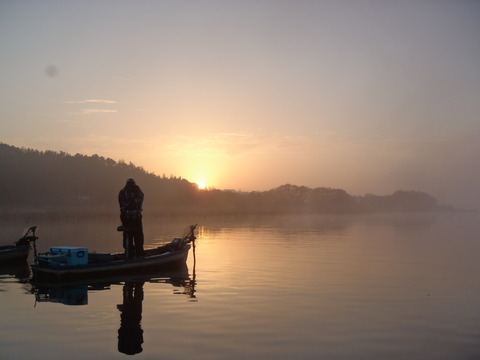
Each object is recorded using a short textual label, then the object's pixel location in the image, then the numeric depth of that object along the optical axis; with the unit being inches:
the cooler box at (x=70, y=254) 705.0
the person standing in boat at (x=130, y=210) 765.3
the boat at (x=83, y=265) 695.1
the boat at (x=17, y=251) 893.2
